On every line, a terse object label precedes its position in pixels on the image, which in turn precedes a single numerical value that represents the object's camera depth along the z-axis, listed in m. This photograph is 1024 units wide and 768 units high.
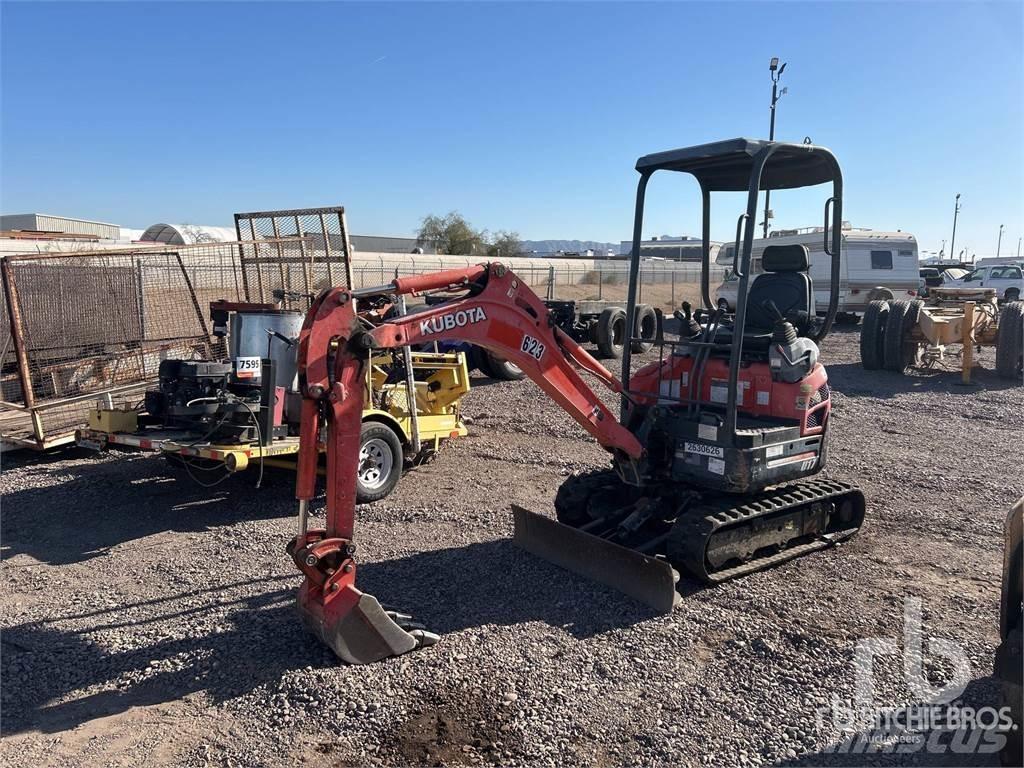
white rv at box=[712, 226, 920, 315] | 21.92
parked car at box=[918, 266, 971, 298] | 33.74
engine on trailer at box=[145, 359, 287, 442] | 7.12
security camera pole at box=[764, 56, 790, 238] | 23.02
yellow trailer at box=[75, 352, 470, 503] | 7.04
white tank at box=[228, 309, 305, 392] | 7.75
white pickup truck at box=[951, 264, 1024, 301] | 28.64
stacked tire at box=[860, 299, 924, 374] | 15.30
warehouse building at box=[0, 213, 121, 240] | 40.26
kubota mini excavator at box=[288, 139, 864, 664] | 4.48
